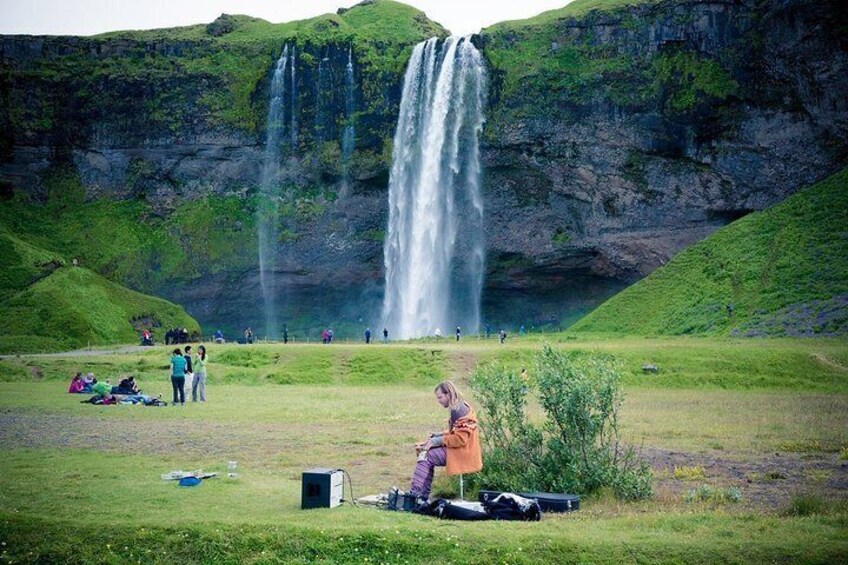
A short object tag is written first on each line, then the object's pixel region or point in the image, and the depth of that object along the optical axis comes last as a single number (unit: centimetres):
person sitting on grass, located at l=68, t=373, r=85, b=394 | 3328
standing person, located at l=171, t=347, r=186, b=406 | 2842
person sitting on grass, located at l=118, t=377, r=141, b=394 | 3094
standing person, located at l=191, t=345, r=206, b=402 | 3001
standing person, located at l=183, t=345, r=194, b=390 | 3055
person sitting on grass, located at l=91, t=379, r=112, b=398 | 3038
